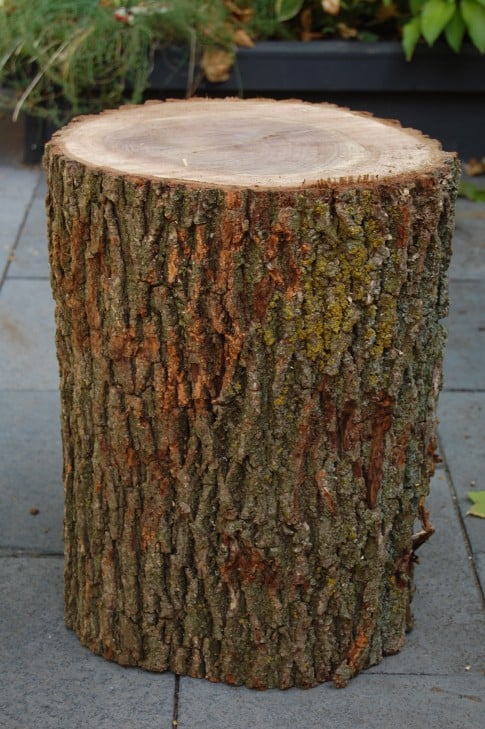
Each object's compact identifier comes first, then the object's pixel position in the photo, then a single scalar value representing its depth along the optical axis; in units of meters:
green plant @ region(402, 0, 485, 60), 5.84
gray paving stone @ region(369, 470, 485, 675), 2.71
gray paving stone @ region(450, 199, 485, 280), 5.13
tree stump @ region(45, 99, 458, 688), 2.22
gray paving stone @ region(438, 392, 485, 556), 3.29
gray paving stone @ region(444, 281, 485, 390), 4.17
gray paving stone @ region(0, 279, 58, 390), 4.10
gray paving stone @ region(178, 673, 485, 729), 2.51
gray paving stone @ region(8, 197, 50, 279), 5.00
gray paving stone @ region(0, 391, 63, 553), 3.18
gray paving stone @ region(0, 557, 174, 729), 2.51
